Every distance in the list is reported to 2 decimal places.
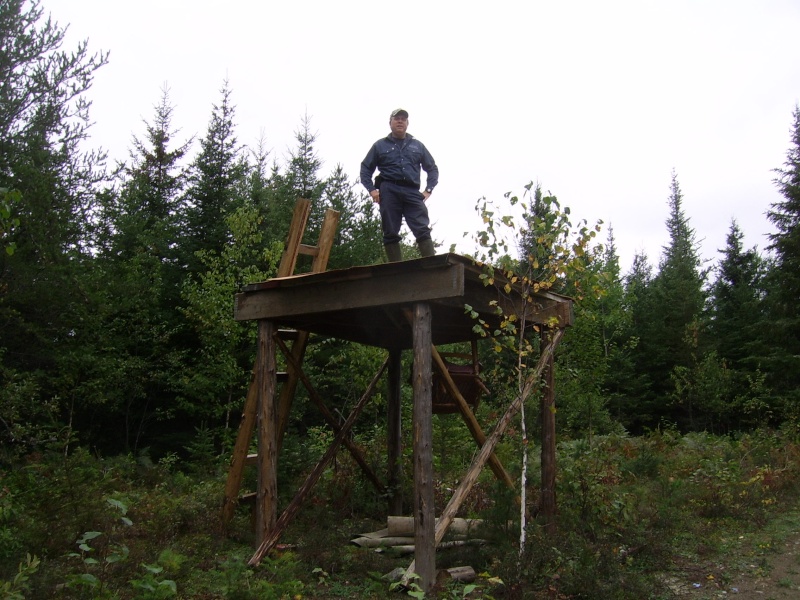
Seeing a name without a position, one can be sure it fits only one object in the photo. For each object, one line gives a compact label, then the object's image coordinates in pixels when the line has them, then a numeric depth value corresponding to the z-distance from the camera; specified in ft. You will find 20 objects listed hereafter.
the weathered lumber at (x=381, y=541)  24.11
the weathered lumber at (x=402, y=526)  24.88
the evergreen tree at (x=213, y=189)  72.13
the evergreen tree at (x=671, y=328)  101.55
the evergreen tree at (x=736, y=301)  100.68
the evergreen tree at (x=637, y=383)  98.43
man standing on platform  24.13
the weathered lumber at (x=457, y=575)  19.80
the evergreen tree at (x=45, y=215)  46.47
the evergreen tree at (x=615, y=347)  93.35
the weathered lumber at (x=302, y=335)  24.63
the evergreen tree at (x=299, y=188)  75.47
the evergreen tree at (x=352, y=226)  72.08
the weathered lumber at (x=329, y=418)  24.68
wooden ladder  24.76
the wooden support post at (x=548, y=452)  24.43
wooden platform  19.52
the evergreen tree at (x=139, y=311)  59.88
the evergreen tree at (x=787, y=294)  68.80
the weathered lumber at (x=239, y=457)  24.90
